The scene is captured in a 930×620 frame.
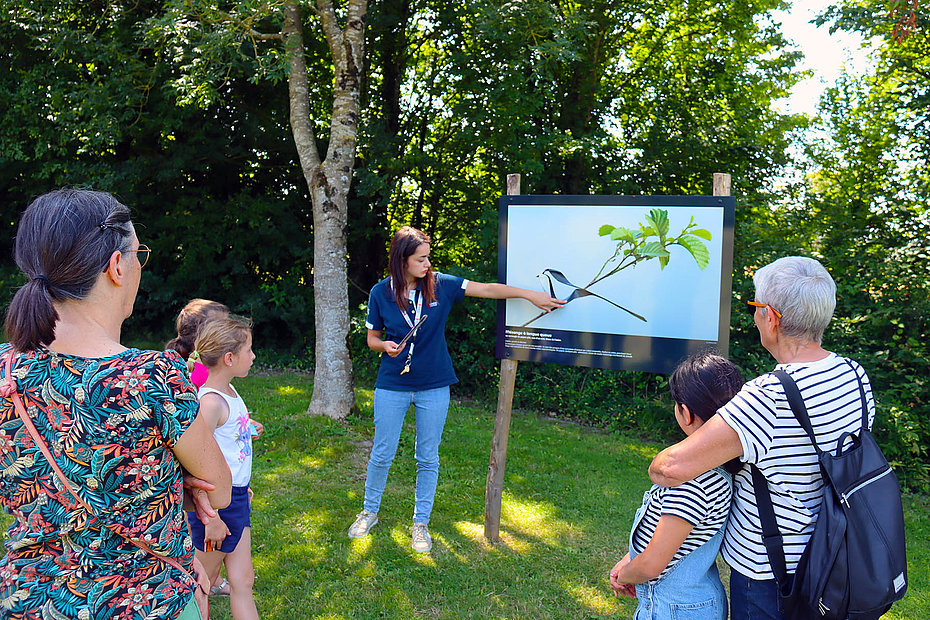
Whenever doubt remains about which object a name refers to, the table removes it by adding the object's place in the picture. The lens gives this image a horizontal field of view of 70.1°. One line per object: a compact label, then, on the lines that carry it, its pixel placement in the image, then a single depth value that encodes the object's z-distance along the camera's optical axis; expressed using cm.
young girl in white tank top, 262
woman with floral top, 149
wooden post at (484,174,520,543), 449
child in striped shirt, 196
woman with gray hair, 185
